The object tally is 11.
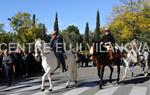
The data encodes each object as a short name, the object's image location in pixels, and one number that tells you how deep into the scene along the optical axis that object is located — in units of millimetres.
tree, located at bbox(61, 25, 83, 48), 68199
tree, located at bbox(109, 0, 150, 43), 34867
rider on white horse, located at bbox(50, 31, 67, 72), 9513
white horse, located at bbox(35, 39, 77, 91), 9152
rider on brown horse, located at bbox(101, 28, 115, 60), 10400
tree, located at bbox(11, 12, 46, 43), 34144
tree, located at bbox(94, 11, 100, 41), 55884
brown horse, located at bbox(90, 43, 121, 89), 9892
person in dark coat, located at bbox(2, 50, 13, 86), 11020
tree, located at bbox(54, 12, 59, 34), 58928
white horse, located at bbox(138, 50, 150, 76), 14676
